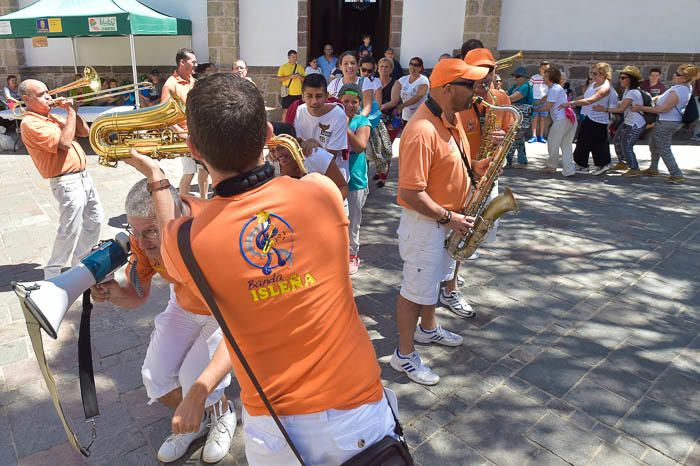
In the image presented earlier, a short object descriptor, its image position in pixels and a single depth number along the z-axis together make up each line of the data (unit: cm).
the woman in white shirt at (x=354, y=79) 596
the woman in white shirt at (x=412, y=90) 850
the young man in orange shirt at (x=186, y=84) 639
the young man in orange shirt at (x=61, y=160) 443
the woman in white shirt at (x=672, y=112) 817
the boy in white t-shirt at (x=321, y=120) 437
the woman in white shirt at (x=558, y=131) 877
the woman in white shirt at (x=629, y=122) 855
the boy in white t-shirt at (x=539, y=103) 978
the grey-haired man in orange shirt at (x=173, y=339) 207
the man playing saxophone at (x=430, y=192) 307
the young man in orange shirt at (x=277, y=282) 136
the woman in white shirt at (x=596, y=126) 850
